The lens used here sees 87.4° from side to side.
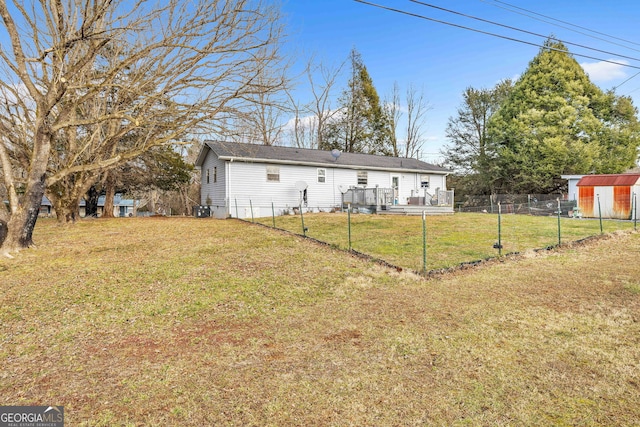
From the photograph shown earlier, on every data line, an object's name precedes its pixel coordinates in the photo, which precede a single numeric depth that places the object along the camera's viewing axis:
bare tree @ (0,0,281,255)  7.33
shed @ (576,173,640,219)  18.16
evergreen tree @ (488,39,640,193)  24.86
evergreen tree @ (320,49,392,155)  34.12
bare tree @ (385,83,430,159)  36.59
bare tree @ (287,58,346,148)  30.72
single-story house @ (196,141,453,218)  17.70
